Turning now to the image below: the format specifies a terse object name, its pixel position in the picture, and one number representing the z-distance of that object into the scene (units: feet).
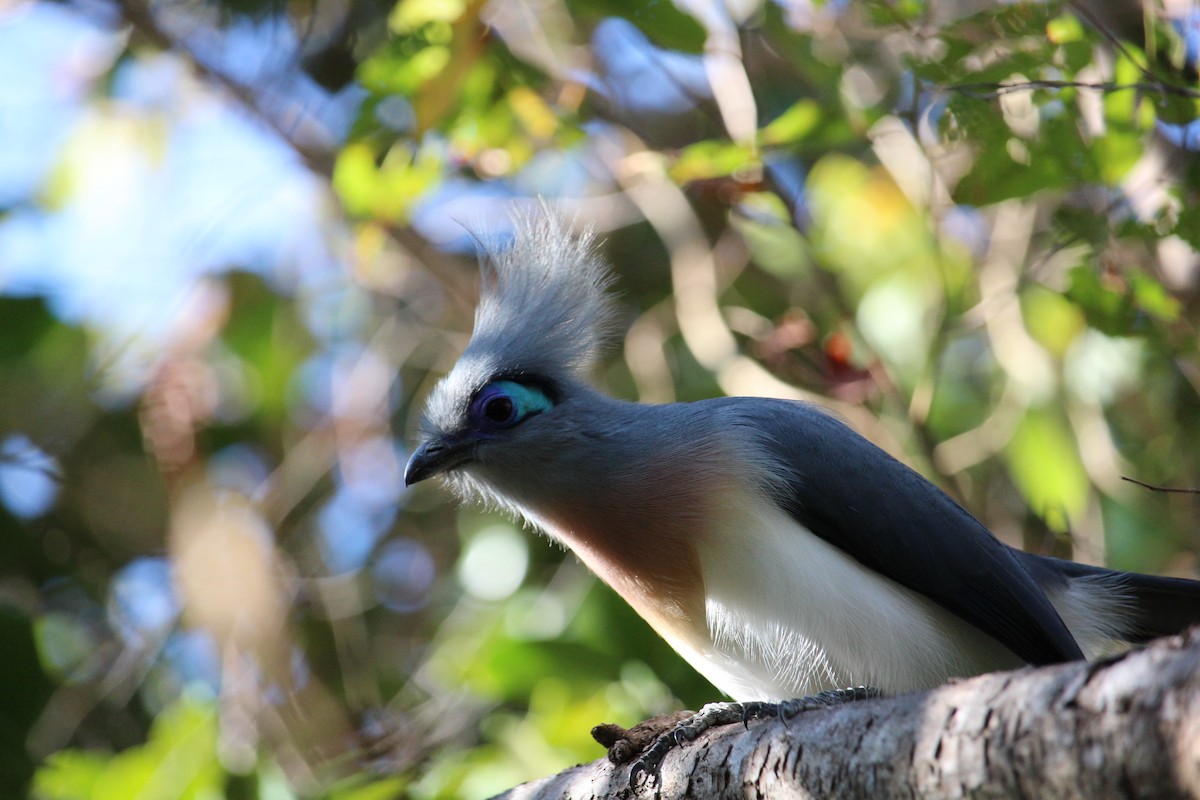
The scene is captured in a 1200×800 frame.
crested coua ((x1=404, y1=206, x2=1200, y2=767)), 22.50
